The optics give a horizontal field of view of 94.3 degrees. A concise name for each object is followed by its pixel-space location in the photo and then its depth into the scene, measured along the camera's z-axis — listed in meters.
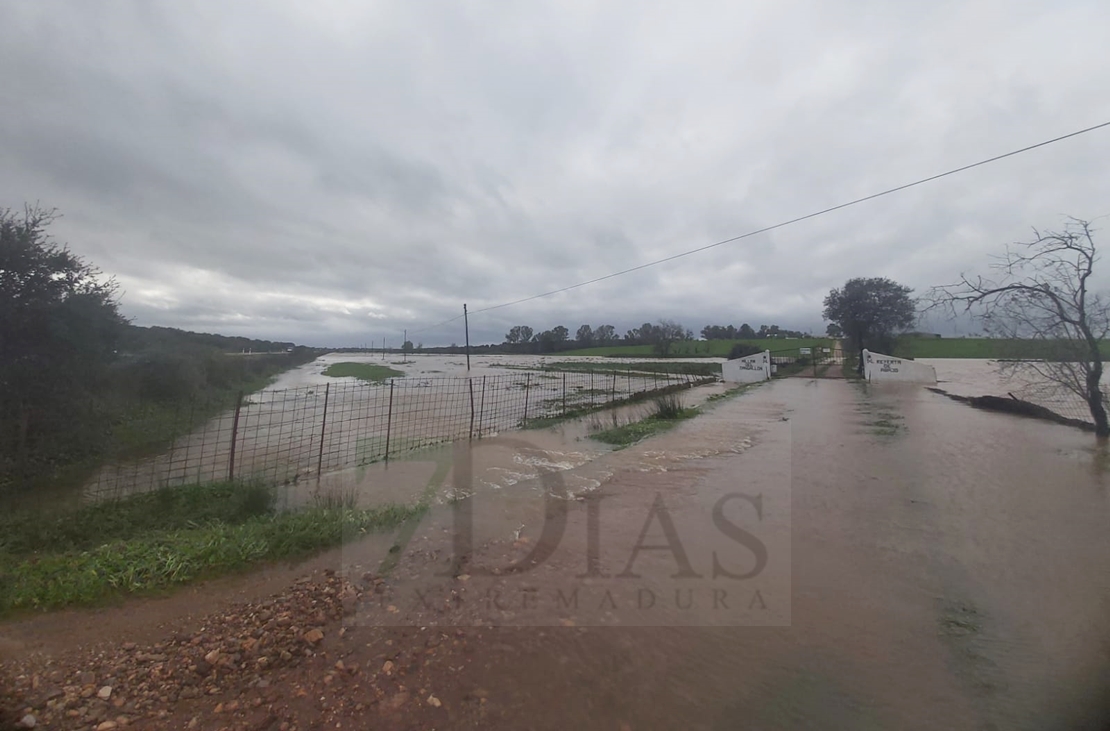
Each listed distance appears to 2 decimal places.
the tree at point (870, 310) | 35.78
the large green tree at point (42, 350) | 7.14
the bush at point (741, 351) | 45.91
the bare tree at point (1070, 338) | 10.04
